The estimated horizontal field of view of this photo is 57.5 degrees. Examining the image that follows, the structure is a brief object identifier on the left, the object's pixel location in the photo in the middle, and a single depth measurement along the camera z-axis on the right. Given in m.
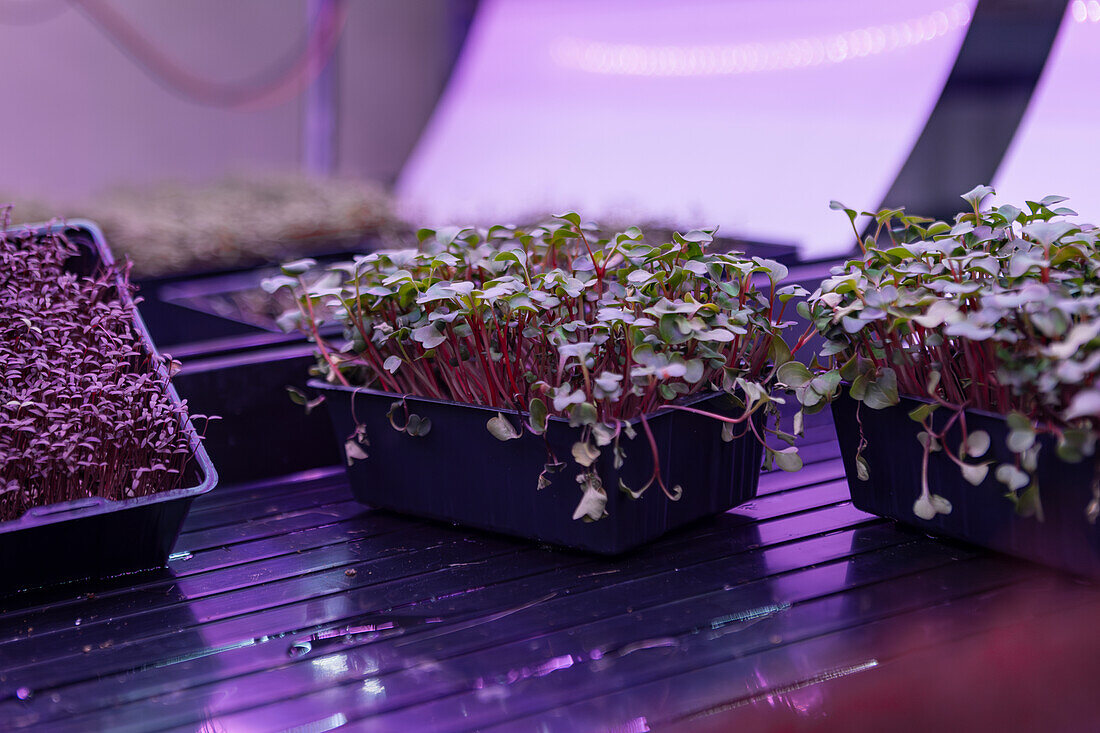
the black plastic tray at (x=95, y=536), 1.09
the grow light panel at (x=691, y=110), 3.38
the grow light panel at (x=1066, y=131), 2.46
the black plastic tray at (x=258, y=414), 1.49
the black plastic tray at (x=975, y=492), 1.01
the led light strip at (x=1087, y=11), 2.46
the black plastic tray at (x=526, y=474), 1.14
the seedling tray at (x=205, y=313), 2.01
